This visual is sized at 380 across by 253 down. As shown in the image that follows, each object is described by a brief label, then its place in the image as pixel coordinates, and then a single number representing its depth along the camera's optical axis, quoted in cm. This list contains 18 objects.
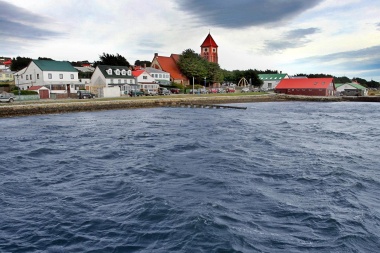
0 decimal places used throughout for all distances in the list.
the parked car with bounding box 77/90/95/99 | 6362
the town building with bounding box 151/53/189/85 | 10338
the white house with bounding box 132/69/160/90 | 8573
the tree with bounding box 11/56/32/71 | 12350
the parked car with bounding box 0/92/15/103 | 5239
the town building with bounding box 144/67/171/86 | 9560
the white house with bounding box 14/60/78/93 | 7281
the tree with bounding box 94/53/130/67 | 9881
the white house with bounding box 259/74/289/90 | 14712
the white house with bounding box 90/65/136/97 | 7852
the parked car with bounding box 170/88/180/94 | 8671
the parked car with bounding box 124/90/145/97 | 7162
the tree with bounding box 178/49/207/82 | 10212
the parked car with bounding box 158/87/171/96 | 7879
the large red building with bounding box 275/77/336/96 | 9694
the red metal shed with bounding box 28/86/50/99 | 6207
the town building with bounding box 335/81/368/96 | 11106
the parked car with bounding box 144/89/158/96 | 7496
